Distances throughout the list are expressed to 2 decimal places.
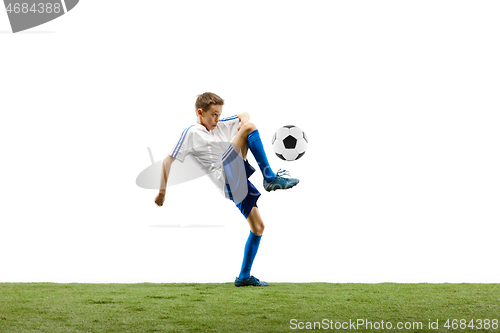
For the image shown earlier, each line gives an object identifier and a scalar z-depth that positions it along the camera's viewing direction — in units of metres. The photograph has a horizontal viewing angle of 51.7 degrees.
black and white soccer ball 5.41
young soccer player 5.21
